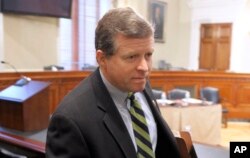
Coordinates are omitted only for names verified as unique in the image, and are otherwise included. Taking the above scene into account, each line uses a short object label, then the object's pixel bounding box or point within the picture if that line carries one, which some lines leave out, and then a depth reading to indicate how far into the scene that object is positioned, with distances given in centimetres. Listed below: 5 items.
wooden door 836
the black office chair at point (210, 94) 620
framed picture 828
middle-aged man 93
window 660
